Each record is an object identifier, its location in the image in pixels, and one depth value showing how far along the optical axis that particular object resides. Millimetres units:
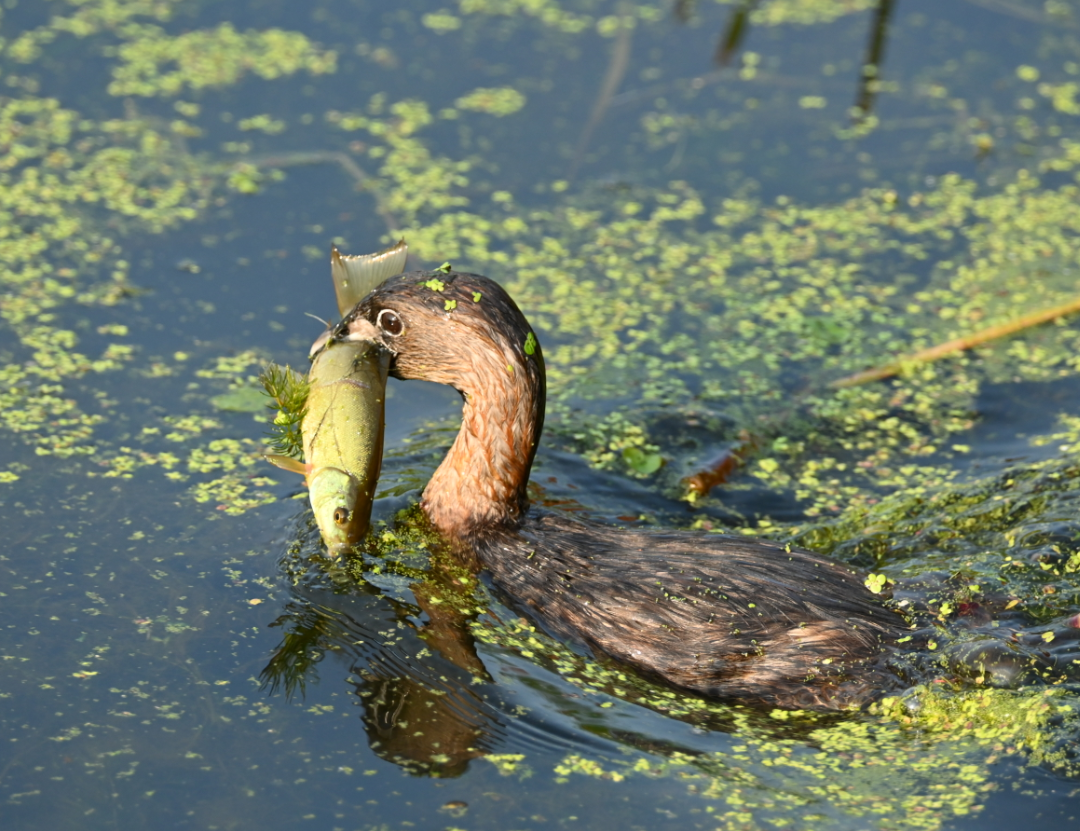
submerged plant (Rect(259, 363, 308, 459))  9477
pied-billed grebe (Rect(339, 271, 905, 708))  9039
